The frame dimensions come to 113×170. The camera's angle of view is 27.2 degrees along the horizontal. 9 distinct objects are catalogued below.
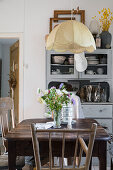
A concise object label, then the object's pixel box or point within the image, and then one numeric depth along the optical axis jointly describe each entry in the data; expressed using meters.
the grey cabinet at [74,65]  3.83
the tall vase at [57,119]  2.24
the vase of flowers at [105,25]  3.85
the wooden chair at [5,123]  2.13
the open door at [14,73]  5.14
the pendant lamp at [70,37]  2.10
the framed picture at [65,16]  4.10
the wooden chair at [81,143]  1.46
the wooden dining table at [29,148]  1.83
